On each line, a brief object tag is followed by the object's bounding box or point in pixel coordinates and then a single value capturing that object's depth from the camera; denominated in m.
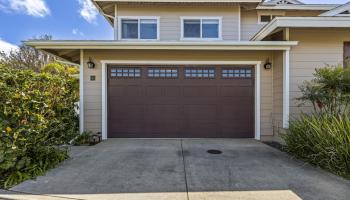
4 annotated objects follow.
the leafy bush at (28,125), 3.61
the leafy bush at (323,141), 3.89
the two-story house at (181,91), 6.95
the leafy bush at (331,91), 5.16
